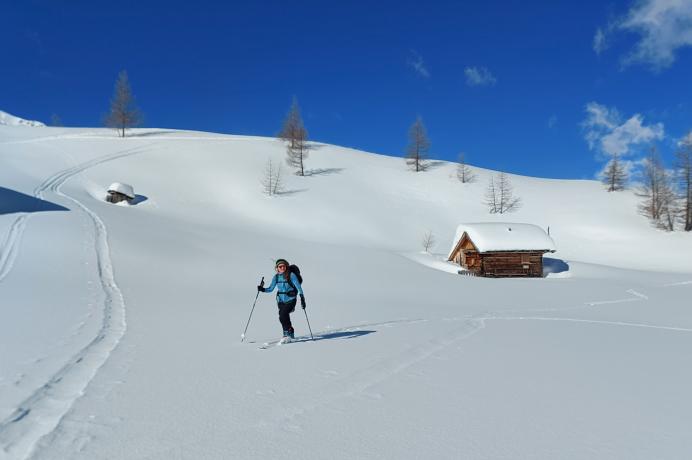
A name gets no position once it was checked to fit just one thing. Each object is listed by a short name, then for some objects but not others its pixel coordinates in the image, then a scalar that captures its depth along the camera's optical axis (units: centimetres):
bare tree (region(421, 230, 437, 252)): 3838
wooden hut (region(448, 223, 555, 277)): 3156
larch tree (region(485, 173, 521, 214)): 5023
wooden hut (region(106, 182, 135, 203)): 3481
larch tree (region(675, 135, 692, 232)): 4372
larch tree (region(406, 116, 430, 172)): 6038
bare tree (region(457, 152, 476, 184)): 5752
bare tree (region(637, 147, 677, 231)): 4591
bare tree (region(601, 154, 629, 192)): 5712
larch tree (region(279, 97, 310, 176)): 5528
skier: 794
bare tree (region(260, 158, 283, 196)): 4534
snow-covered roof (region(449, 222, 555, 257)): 3153
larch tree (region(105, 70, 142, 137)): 5684
